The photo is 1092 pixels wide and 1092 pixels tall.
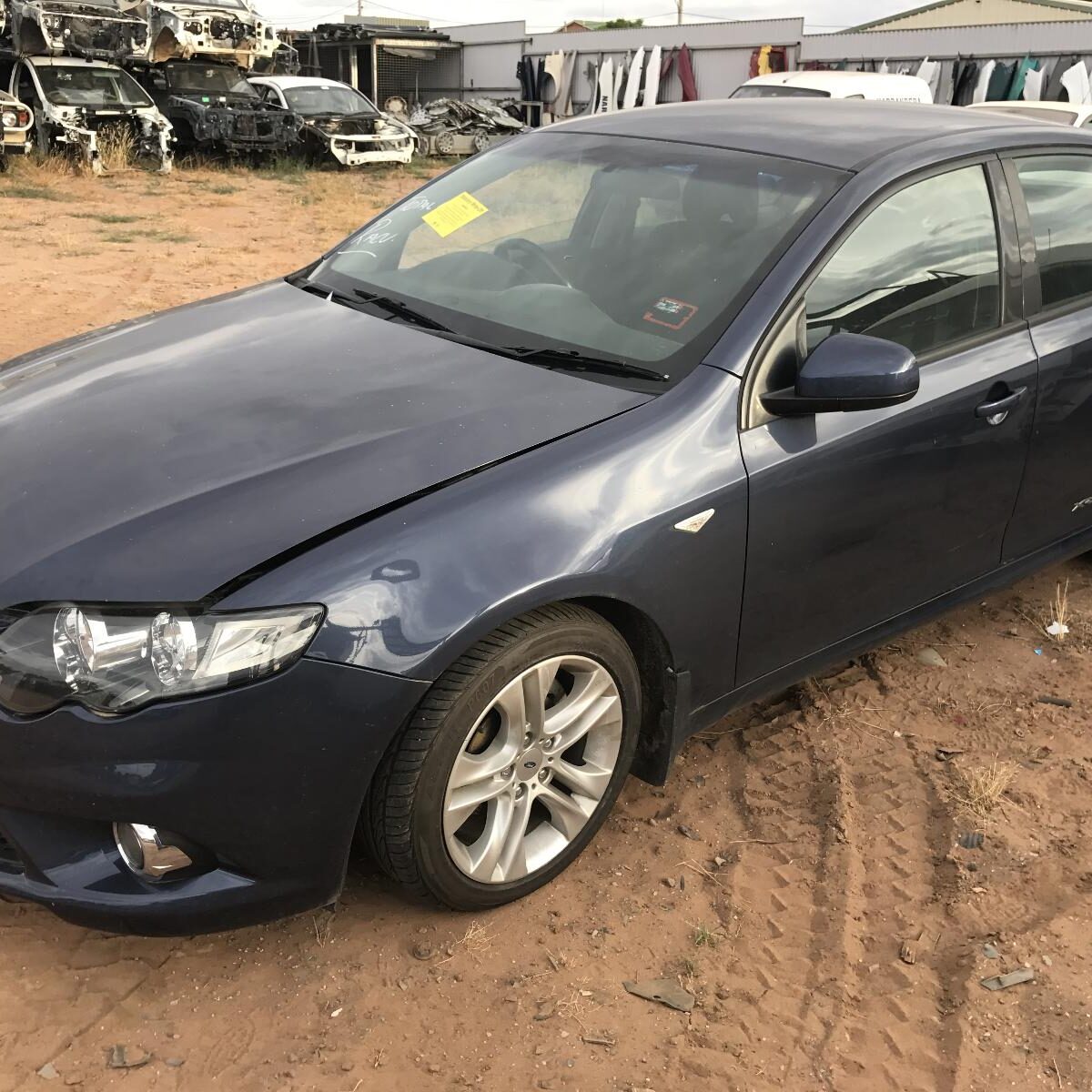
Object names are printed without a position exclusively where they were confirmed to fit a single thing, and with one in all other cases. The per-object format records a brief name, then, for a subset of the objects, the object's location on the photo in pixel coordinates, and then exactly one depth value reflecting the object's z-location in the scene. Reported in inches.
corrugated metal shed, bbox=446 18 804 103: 992.2
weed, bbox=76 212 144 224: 465.7
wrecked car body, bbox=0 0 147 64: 607.2
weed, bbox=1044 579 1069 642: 154.0
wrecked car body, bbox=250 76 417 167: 723.4
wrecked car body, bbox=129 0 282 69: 665.0
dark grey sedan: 78.0
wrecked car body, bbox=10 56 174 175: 594.9
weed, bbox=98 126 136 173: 605.9
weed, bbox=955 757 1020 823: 114.9
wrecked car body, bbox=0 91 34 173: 553.3
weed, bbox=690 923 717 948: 95.8
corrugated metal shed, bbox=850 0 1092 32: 1120.8
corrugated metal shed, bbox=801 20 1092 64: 789.9
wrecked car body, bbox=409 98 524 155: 877.8
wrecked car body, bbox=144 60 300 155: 671.8
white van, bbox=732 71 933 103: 487.5
